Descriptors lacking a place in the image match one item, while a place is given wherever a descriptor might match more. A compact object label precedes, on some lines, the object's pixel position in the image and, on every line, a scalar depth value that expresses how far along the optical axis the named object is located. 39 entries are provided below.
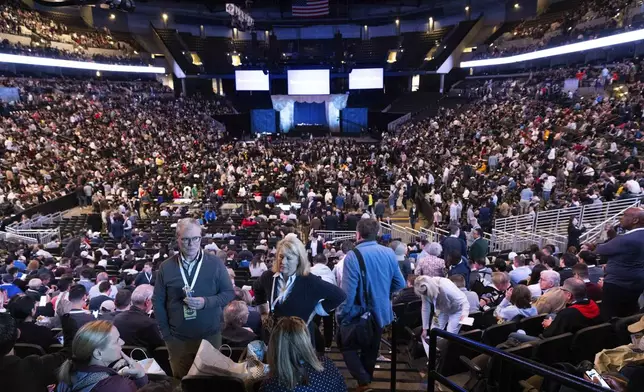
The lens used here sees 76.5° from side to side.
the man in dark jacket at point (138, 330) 3.68
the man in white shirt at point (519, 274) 5.99
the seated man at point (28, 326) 3.77
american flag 34.12
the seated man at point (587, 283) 4.55
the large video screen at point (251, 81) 36.06
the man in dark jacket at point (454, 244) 6.78
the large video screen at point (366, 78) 35.09
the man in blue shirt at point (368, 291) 3.30
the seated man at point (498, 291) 4.97
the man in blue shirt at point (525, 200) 12.48
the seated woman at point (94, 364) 2.21
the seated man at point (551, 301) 4.00
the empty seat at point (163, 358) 3.58
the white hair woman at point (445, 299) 3.57
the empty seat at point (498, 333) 3.64
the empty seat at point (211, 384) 2.34
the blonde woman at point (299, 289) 2.92
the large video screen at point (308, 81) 35.16
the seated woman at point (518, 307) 4.02
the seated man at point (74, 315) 3.51
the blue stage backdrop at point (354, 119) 38.47
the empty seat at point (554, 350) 3.20
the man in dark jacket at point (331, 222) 12.97
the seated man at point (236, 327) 3.69
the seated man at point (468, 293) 4.26
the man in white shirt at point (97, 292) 5.69
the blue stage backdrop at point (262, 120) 38.69
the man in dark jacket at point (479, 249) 8.26
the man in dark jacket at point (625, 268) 3.83
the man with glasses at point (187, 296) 2.98
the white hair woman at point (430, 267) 4.97
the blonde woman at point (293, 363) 2.10
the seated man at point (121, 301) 4.28
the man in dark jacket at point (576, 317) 3.56
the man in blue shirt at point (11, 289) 5.76
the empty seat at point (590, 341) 3.33
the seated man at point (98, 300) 5.18
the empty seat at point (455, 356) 3.57
